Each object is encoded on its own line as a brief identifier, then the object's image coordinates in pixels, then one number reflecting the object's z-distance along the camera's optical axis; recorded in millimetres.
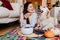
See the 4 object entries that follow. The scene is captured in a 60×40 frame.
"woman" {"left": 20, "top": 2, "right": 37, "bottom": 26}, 1267
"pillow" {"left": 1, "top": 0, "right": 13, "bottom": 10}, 1847
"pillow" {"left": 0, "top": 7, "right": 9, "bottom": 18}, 1685
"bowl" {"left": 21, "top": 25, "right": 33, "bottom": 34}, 1030
